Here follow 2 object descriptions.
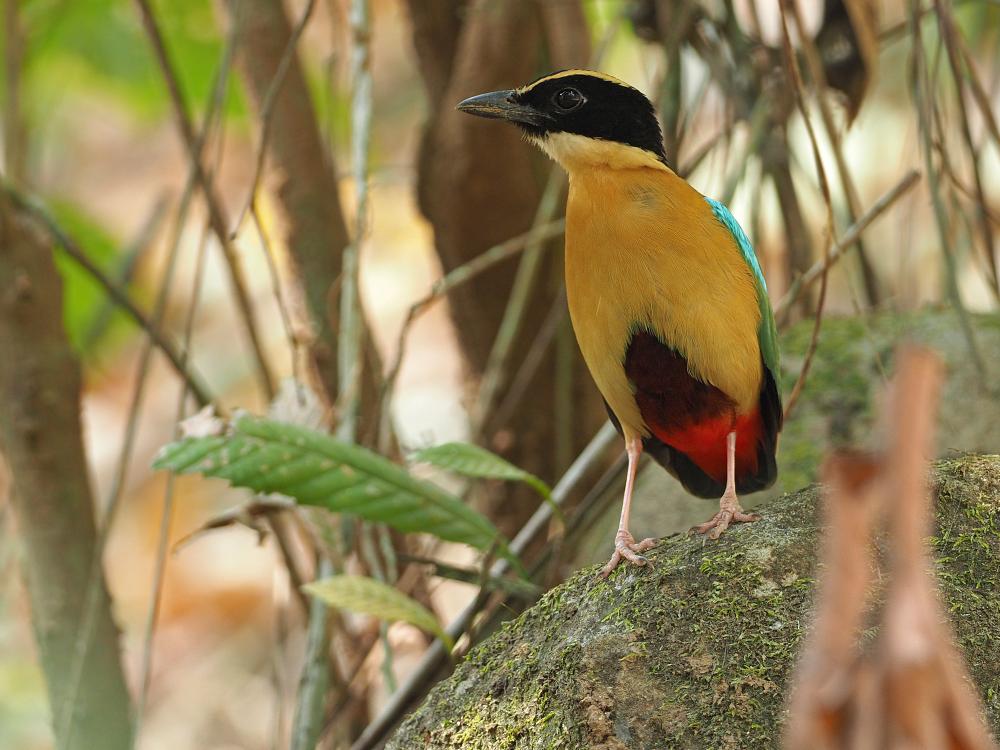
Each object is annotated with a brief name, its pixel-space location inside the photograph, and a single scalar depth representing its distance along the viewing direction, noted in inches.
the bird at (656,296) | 226.7
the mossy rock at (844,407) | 291.3
